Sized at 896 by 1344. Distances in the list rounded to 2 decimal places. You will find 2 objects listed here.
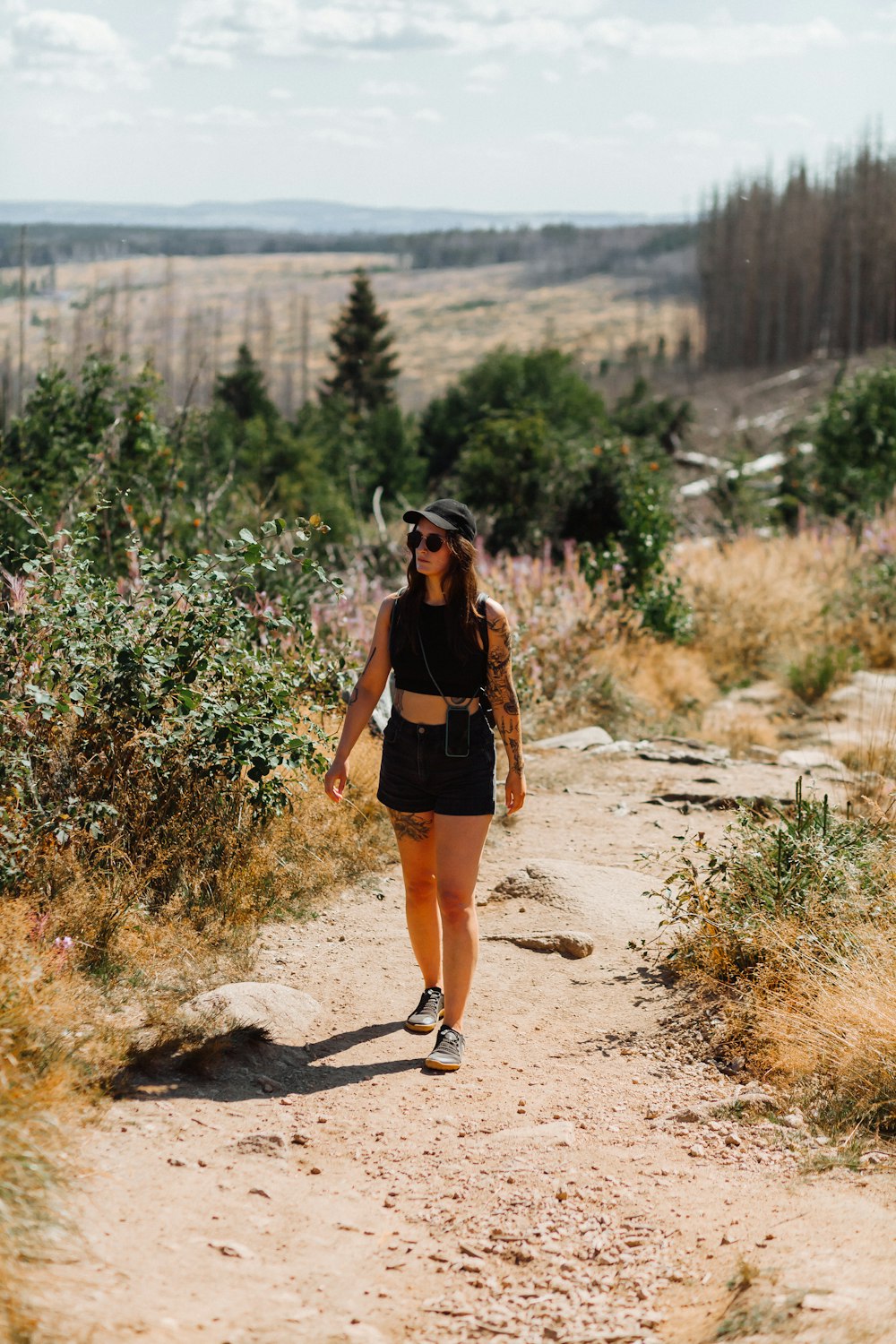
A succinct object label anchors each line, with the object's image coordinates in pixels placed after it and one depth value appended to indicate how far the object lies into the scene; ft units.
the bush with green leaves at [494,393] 120.98
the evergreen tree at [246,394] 133.08
